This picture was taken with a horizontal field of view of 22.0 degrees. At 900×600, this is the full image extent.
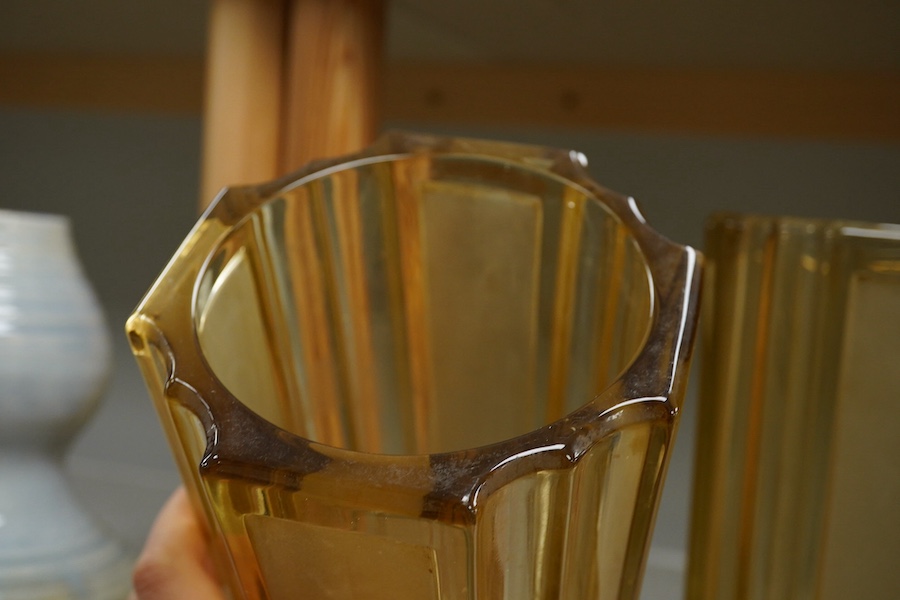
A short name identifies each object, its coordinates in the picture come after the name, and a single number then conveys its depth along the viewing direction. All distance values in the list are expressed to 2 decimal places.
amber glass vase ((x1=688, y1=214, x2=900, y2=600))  0.54
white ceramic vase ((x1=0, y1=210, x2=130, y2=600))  0.61
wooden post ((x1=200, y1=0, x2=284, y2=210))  0.63
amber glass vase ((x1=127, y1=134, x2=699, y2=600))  0.43
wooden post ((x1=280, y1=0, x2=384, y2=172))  0.60
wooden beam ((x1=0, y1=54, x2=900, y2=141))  0.77
